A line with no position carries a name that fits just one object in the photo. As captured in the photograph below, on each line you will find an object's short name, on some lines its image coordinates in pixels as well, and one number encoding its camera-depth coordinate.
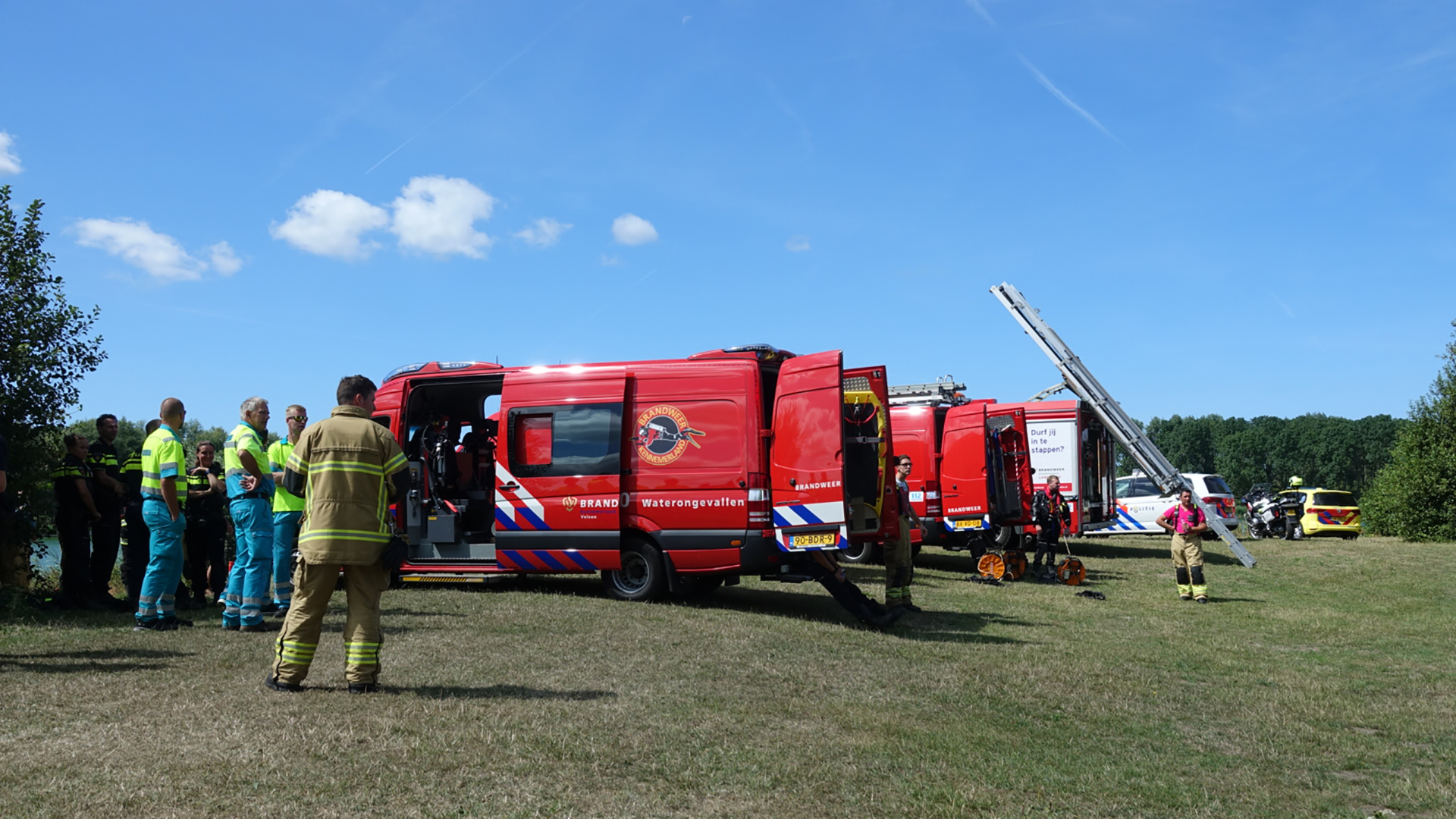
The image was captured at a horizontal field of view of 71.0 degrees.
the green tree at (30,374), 10.30
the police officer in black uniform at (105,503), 9.11
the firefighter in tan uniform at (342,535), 5.70
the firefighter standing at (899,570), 10.87
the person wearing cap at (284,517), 8.09
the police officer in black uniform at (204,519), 9.41
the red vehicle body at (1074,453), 19.50
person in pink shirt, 13.16
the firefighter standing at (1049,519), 15.63
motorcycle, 28.02
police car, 23.22
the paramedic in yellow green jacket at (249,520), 7.96
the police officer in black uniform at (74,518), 8.86
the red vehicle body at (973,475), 17.05
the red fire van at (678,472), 9.99
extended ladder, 20.73
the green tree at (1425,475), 29.69
